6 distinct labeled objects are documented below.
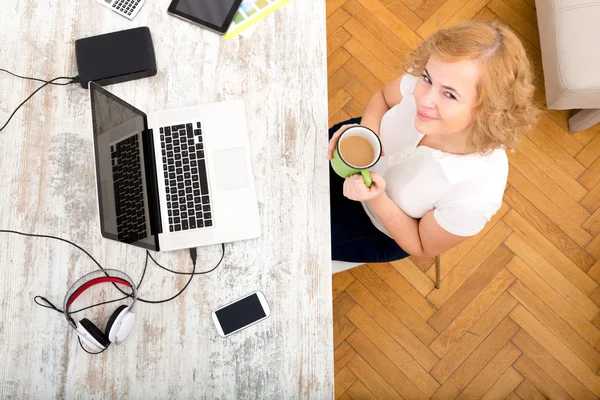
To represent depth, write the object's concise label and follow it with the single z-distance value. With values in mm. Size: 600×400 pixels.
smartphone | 1142
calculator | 1282
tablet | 1280
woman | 1003
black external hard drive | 1236
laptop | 1140
